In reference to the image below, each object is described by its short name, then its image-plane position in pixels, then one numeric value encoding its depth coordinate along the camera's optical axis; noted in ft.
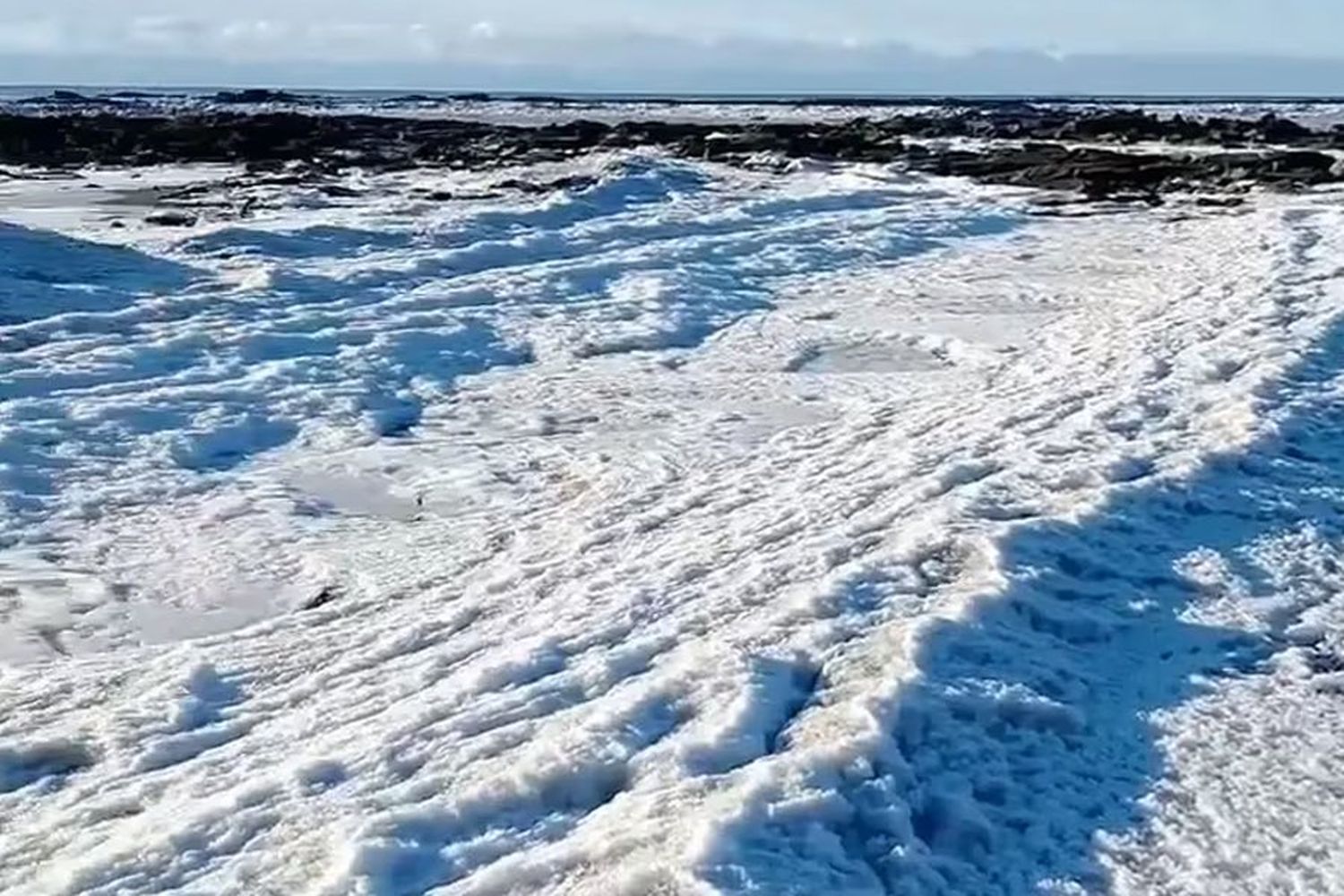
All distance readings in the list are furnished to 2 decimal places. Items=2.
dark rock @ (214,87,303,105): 307.37
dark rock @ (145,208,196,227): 64.11
